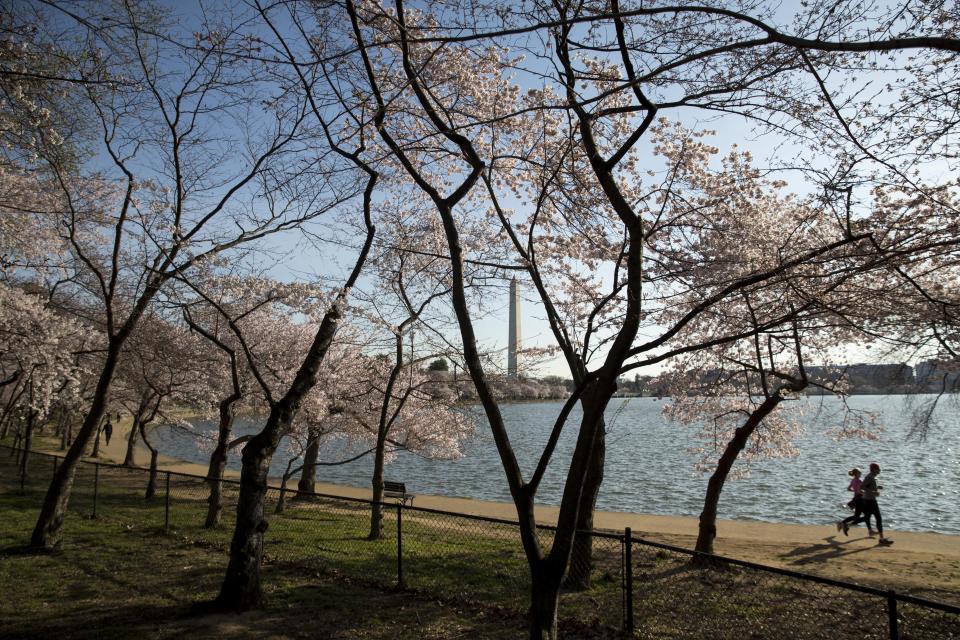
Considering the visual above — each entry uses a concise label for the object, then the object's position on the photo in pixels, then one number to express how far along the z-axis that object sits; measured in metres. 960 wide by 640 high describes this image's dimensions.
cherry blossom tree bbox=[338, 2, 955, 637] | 4.28
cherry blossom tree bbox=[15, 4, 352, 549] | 9.82
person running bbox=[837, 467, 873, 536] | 15.16
